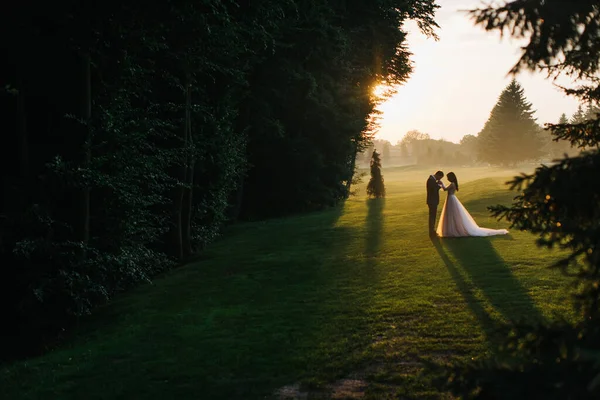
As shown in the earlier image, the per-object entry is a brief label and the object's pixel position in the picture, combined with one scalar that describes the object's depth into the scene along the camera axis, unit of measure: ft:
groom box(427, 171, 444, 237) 59.87
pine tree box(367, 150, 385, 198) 154.81
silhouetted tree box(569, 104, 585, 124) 348.59
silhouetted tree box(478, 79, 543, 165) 301.02
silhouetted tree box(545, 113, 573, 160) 318.75
